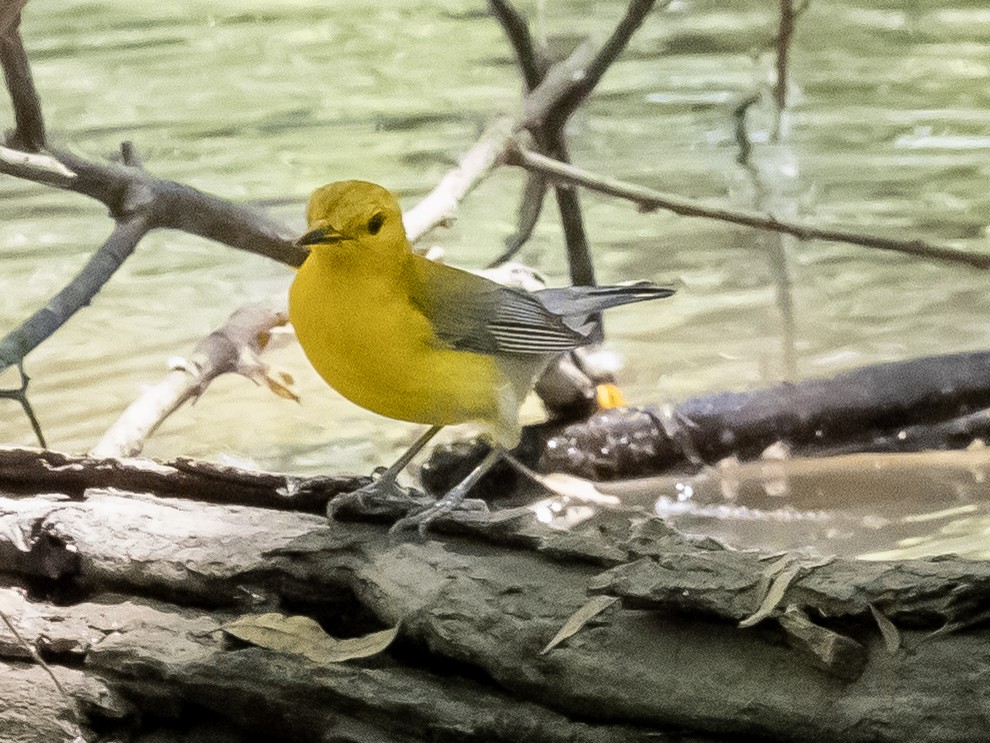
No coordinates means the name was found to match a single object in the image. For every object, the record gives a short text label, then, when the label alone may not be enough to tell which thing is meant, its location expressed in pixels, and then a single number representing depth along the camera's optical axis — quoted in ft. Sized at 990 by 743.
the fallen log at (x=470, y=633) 10.29
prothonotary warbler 13.07
